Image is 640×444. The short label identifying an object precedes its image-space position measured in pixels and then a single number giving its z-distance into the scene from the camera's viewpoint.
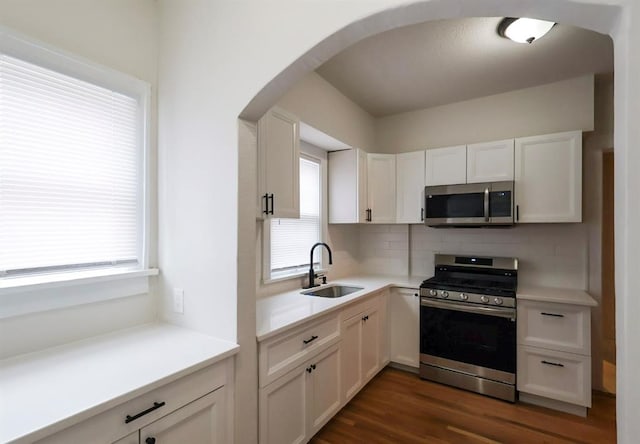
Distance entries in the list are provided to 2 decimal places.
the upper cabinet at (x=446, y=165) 3.11
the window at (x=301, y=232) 2.85
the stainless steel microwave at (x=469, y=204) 2.83
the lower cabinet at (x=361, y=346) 2.47
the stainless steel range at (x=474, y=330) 2.68
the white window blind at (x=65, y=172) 1.37
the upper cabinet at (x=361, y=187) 3.33
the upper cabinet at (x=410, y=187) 3.35
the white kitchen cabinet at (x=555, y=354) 2.48
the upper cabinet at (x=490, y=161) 2.90
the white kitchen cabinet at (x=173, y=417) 1.05
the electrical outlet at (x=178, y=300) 1.78
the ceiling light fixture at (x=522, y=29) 1.98
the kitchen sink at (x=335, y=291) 3.01
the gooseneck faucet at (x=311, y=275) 2.97
